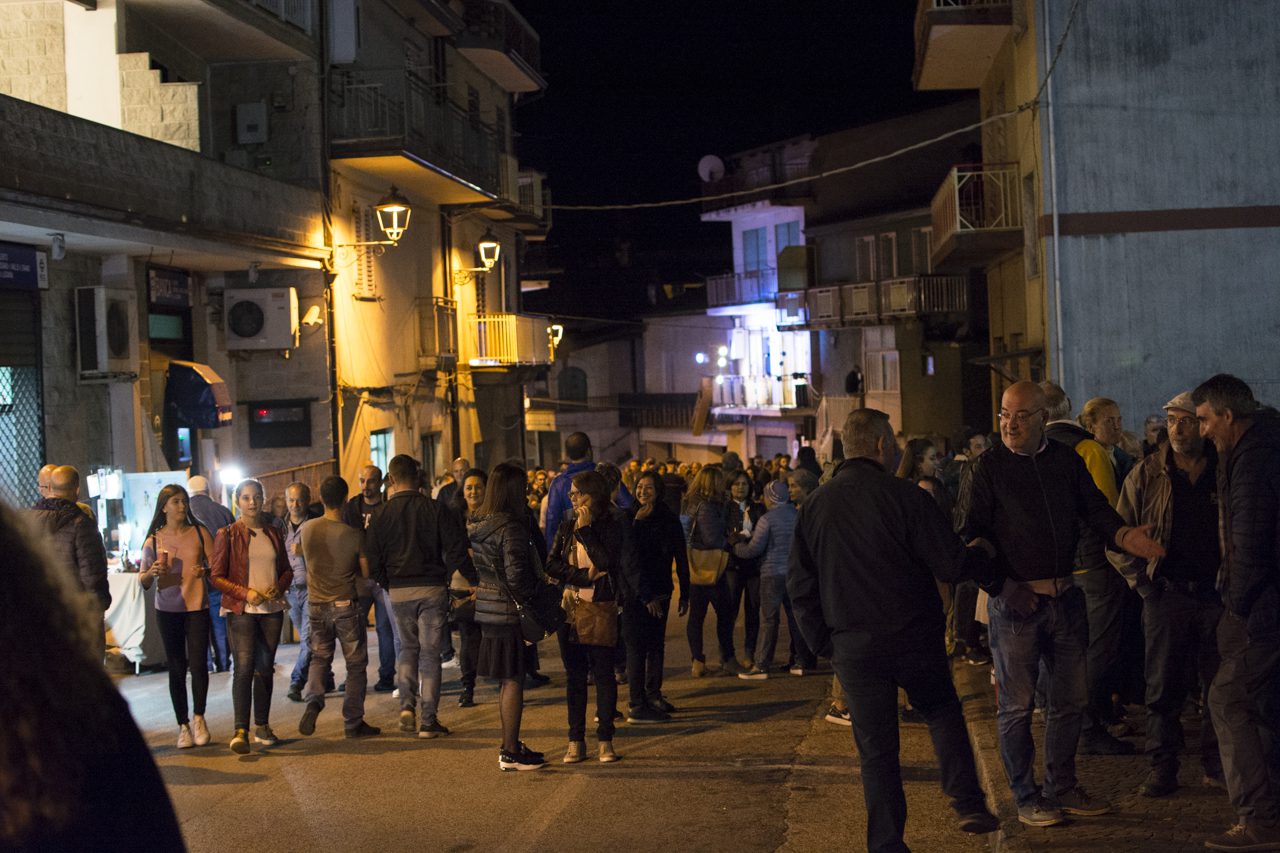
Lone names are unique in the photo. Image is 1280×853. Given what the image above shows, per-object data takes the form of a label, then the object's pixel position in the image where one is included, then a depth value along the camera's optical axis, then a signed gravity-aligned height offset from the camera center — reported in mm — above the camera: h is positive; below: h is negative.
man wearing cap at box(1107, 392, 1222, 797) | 6848 -953
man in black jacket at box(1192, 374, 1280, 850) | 6027 -953
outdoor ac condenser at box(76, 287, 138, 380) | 15648 +1244
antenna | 52812 +9759
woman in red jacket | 9992 -1287
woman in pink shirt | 9922 -1262
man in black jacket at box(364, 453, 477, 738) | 10391 -1063
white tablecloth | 13250 -1828
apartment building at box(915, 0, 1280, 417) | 19484 +3017
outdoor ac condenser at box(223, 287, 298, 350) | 19469 +1666
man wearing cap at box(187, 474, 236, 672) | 13070 -826
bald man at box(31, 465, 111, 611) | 9109 -604
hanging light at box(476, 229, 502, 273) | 28125 +3677
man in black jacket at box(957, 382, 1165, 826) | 6520 -828
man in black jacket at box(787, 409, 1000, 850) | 6078 -958
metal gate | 14703 +470
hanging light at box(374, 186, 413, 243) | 21656 +3460
